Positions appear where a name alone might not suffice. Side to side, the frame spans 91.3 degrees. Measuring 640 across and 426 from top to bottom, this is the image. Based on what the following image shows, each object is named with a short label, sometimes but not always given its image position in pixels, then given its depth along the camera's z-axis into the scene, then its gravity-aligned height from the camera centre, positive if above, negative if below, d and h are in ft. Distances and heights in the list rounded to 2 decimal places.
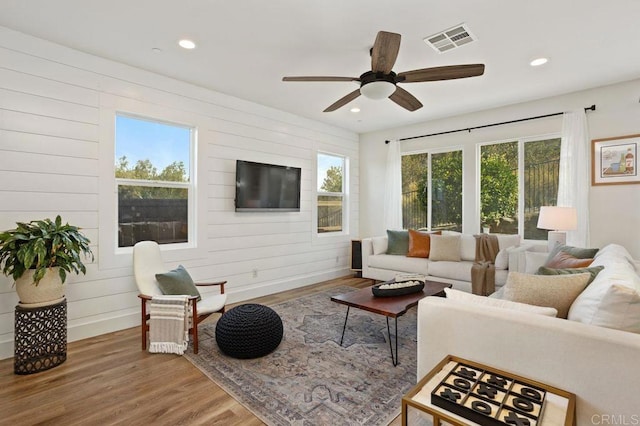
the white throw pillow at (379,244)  17.16 -1.62
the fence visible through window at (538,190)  14.53 +1.22
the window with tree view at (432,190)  17.54 +1.46
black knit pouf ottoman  8.80 -3.40
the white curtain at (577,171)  13.29 +1.91
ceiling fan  7.62 +3.94
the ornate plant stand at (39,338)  8.00 -3.27
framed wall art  12.50 +2.27
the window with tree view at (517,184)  14.67 +1.57
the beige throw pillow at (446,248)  14.79 -1.58
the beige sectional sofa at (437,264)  13.12 -2.32
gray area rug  6.59 -4.11
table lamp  11.98 -0.21
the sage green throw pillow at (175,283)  9.89 -2.23
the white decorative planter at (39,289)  8.16 -2.00
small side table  3.92 -2.52
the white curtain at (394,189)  19.36 +1.62
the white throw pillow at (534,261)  10.64 -1.56
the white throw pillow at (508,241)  14.20 -1.18
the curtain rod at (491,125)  13.28 +4.62
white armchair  9.31 -2.35
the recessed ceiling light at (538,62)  10.64 +5.32
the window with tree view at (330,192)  18.94 +1.41
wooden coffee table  8.65 -2.64
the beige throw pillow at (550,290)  5.85 -1.42
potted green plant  7.89 -1.11
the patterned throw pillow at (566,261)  8.36 -1.29
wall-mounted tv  14.26 +1.33
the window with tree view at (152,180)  11.44 +1.33
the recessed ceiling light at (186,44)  9.59 +5.31
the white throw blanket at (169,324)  9.12 -3.25
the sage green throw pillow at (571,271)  6.50 -1.22
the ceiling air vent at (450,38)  8.95 +5.29
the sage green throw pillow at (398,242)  16.61 -1.48
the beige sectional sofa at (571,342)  4.12 -1.93
